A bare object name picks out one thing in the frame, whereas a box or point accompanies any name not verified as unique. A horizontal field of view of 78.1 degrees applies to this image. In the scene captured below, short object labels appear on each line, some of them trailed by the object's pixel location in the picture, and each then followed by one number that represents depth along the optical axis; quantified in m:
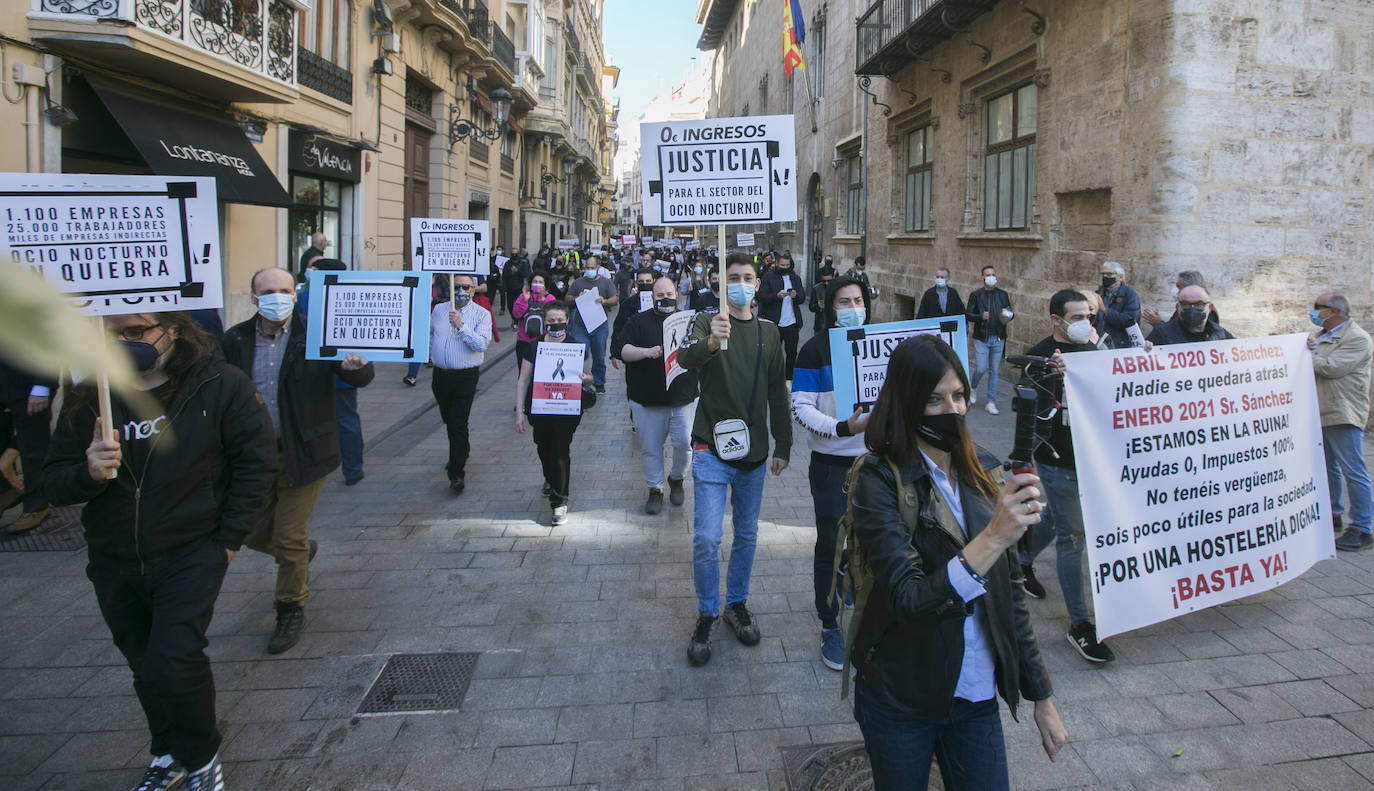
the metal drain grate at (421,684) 3.87
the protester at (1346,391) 5.80
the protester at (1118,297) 8.44
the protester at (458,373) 7.43
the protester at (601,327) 12.12
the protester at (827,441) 4.22
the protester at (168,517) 3.09
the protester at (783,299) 12.00
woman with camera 2.31
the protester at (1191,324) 5.53
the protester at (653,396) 6.82
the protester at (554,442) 6.59
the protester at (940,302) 11.87
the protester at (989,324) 11.12
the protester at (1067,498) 4.40
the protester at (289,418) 4.56
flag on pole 22.34
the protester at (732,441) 4.36
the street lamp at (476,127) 22.25
